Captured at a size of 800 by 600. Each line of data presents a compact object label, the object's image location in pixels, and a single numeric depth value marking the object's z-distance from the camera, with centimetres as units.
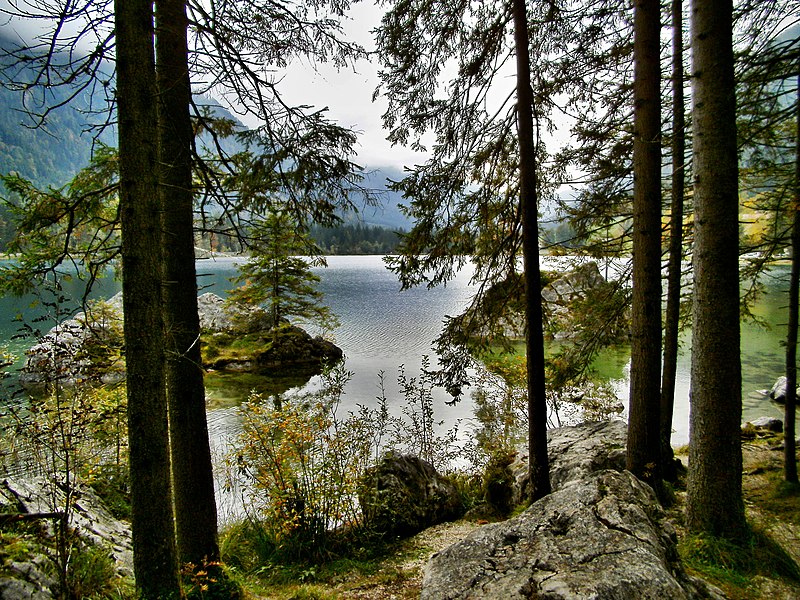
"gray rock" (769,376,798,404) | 1110
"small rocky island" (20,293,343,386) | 1711
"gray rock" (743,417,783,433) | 891
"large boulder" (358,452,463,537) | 486
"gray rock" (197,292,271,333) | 1911
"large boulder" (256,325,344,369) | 1744
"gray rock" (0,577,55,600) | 215
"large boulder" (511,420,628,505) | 522
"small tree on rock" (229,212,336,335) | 1496
